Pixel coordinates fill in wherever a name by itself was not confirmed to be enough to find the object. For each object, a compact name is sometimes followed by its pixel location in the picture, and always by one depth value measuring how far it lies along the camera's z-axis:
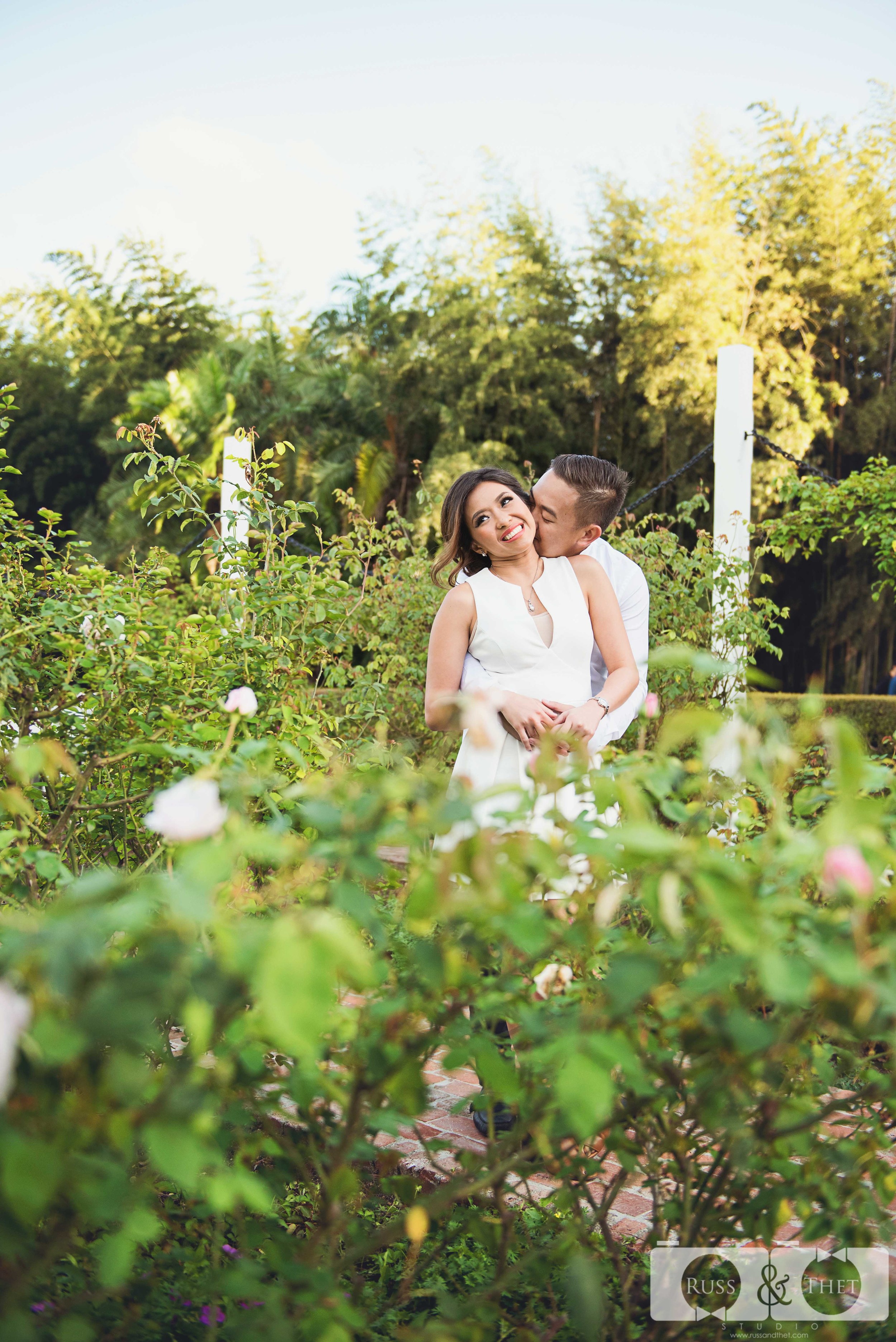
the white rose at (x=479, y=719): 0.77
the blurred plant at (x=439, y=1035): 0.68
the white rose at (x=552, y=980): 1.31
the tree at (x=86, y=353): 26.02
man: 2.67
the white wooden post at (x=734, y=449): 5.25
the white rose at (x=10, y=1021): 0.63
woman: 2.47
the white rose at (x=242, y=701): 1.22
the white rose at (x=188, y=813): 0.76
